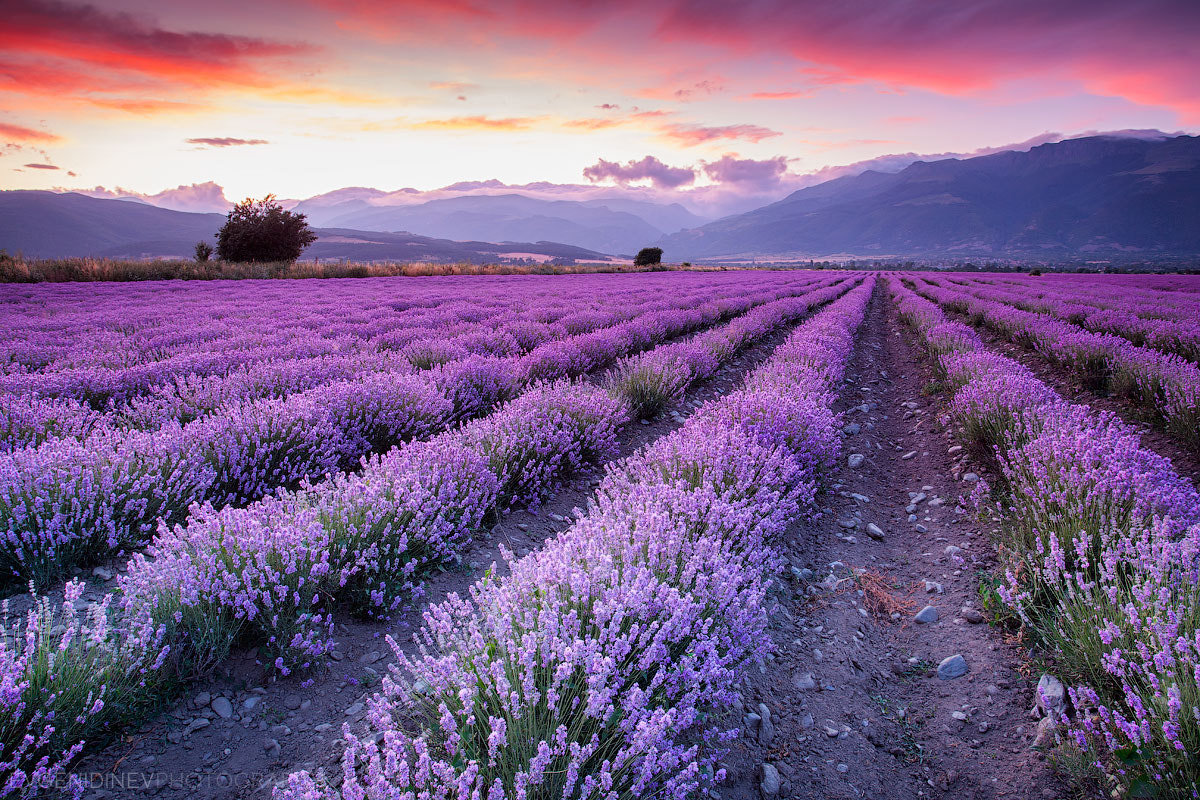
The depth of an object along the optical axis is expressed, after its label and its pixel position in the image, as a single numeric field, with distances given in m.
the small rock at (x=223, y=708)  1.86
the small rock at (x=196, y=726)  1.78
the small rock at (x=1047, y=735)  1.87
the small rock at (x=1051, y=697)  1.93
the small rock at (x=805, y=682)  2.33
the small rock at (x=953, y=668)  2.34
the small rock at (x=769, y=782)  1.83
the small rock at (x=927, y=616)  2.75
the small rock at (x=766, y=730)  2.04
